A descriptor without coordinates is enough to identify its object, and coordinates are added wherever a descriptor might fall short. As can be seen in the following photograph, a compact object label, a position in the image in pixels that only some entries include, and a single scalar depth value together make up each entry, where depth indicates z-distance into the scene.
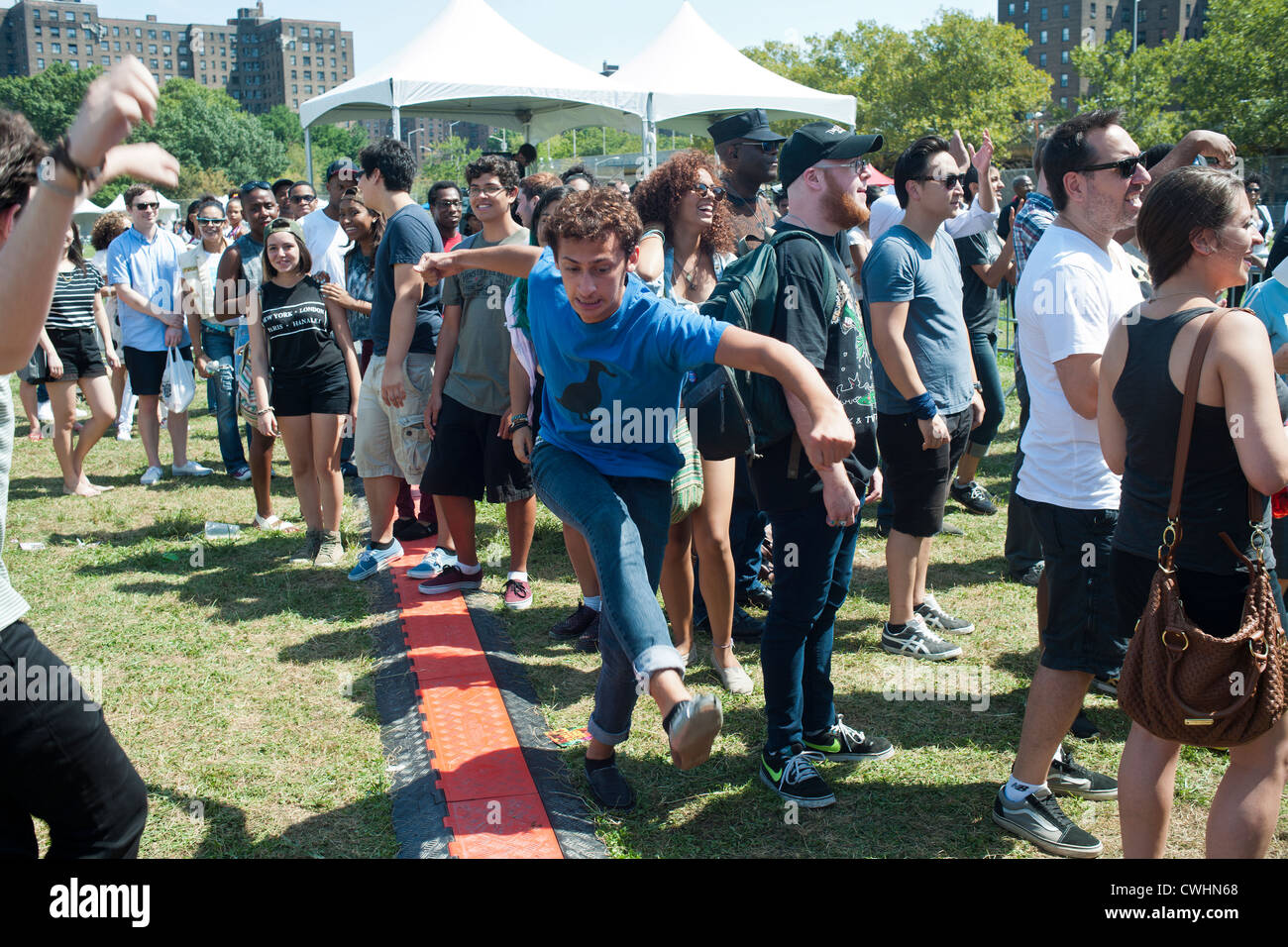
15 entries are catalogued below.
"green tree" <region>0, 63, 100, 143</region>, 101.50
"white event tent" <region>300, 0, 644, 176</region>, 12.48
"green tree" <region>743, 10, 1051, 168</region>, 64.56
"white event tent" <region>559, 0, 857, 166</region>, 13.93
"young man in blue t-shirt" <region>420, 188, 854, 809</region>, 2.70
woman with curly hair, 4.27
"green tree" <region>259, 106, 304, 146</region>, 127.75
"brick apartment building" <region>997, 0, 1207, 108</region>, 95.44
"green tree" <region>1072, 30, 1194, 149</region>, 57.06
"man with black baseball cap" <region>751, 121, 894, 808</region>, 3.40
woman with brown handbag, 2.38
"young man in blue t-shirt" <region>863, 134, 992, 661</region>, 4.28
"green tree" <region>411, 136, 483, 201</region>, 62.13
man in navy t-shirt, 5.42
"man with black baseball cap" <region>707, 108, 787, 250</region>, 5.36
